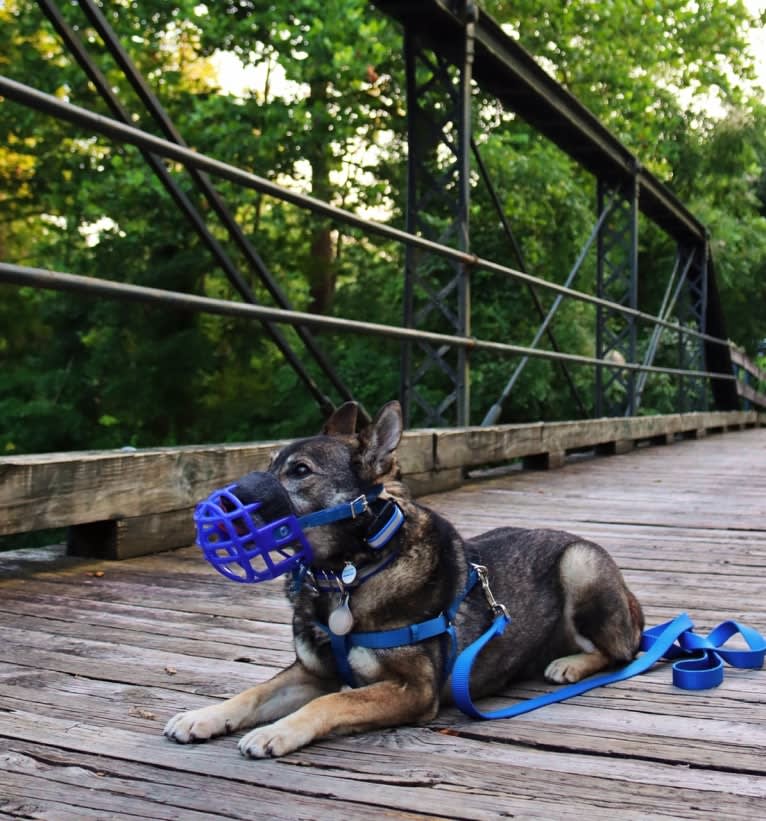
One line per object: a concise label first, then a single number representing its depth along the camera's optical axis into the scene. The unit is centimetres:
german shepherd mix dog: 227
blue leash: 244
